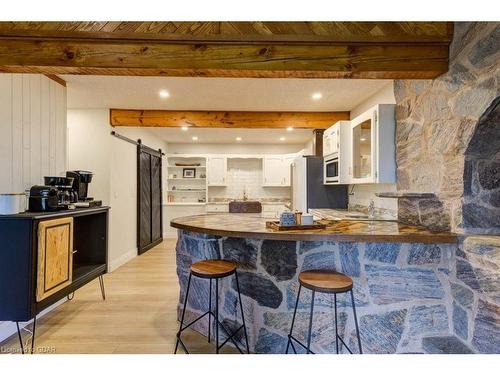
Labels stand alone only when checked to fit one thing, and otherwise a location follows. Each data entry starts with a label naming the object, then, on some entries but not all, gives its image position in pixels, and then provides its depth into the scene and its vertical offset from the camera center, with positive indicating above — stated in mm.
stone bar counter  1879 -715
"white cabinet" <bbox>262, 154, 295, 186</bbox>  7055 +472
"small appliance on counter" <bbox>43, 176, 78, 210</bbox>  2716 +14
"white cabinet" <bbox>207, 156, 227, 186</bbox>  7062 +475
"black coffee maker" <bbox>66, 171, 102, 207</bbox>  3213 +62
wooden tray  2117 -292
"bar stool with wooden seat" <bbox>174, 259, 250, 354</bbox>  1998 -596
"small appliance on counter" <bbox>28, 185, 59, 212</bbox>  2469 -85
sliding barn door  5426 -204
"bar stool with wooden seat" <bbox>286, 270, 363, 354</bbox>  1710 -591
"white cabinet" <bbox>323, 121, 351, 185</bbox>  3666 +503
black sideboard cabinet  2098 -572
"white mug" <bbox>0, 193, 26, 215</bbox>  2193 -112
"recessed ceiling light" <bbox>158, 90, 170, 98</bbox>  3586 +1252
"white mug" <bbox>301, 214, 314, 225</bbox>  2229 -251
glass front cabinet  2805 +444
